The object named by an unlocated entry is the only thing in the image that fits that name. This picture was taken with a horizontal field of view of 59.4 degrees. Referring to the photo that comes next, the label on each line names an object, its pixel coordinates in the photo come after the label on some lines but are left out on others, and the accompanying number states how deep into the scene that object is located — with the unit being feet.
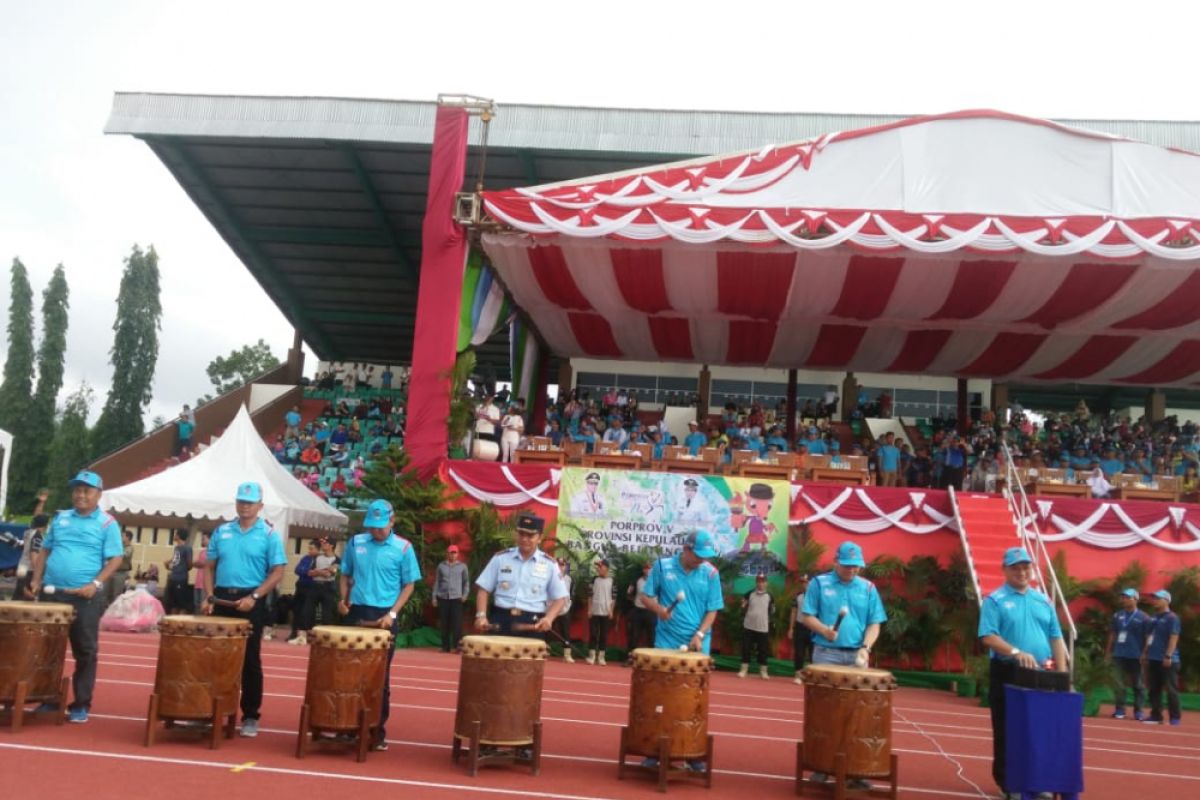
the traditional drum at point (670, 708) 21.76
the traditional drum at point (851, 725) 21.16
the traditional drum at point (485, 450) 57.21
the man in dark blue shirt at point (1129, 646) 42.27
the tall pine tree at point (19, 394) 147.33
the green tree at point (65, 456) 142.72
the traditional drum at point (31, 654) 22.44
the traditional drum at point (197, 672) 21.90
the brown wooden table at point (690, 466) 55.98
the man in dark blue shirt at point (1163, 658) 41.29
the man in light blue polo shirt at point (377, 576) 23.81
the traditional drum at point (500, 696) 21.83
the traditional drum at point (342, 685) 21.94
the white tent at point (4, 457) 61.77
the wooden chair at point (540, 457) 56.29
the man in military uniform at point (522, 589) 24.32
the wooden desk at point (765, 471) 54.60
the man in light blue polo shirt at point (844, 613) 23.58
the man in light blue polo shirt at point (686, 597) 23.86
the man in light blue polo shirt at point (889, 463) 62.39
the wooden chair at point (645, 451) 56.59
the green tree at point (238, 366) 197.36
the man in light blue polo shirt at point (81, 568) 24.21
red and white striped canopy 52.90
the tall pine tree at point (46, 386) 147.54
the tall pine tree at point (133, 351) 149.65
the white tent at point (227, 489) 53.98
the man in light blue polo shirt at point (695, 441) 60.00
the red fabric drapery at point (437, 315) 55.06
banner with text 52.90
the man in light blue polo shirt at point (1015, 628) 22.16
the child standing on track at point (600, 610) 49.98
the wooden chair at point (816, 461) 56.18
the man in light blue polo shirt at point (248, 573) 23.84
